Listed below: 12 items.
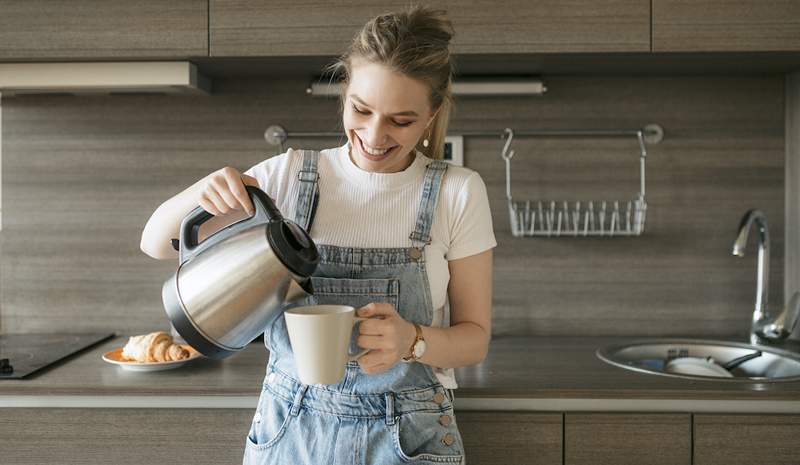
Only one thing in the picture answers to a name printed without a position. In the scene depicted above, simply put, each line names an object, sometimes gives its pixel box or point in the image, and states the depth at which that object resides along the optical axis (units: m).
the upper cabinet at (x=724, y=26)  1.67
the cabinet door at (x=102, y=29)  1.70
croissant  1.65
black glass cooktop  1.62
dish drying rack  1.97
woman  1.24
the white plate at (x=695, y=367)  1.74
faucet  1.86
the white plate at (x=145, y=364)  1.61
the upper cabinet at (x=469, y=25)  1.68
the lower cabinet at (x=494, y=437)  1.48
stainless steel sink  1.76
